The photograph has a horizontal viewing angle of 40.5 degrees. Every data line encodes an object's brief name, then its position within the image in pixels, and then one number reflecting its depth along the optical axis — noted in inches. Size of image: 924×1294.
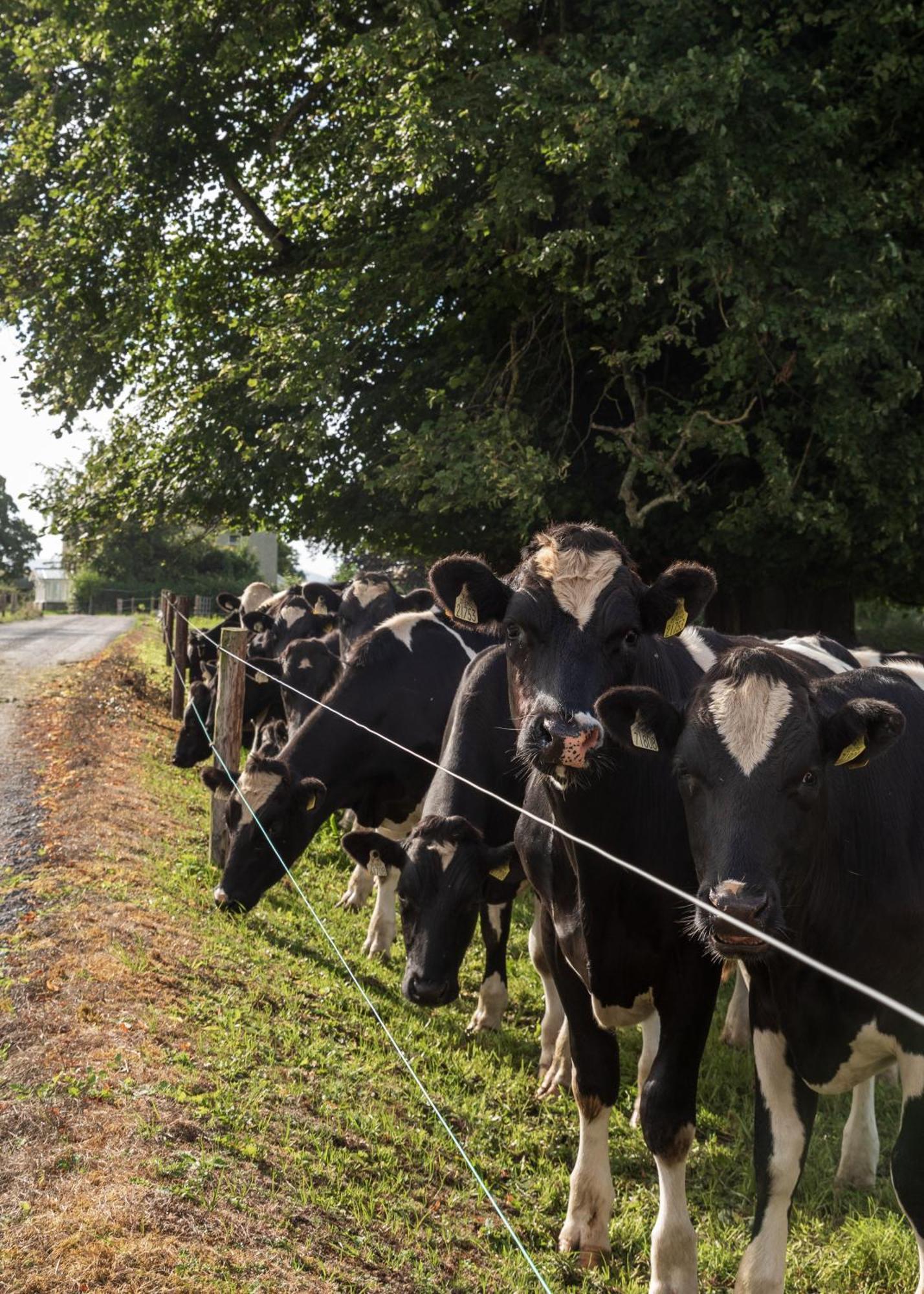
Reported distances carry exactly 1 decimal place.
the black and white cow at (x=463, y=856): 247.9
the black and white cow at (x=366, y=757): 331.9
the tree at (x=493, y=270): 500.1
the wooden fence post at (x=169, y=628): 999.6
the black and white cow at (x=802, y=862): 152.3
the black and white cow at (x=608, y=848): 181.2
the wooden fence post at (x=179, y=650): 764.0
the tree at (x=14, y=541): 3661.4
